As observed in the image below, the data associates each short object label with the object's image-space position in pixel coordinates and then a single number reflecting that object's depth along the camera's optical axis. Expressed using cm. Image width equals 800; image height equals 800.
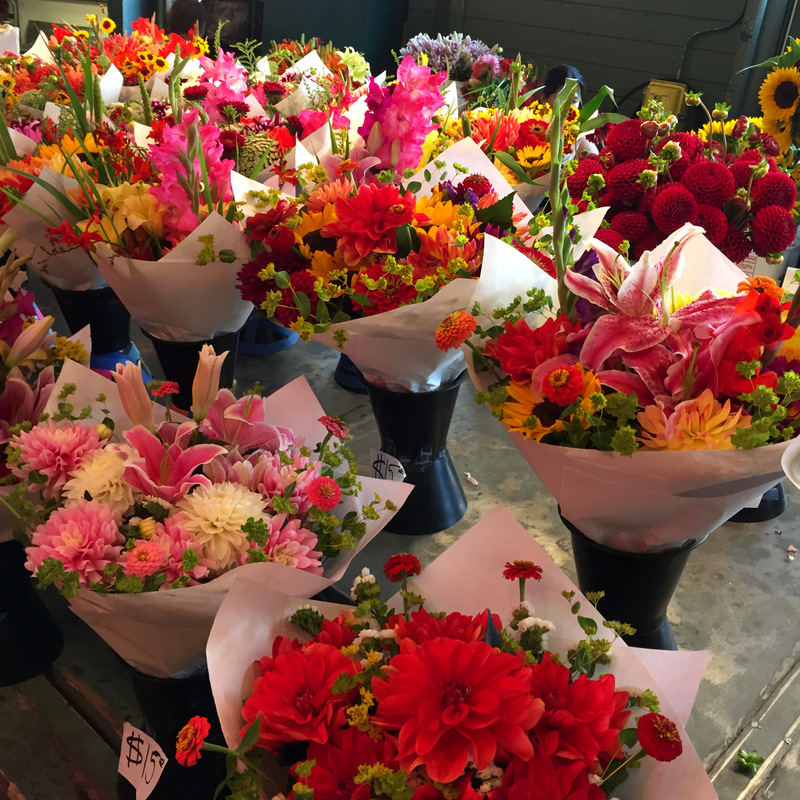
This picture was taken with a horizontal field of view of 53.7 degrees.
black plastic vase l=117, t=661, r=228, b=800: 85
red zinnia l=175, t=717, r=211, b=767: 56
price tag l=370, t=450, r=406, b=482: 95
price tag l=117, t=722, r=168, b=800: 73
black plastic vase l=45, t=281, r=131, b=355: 161
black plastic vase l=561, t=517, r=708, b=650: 92
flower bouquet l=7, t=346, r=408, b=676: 74
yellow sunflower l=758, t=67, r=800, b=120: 154
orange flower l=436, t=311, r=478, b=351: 87
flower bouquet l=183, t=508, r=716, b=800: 55
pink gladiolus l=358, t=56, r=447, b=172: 131
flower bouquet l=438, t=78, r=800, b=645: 76
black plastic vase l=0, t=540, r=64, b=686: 106
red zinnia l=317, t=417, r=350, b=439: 88
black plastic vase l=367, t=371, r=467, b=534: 130
